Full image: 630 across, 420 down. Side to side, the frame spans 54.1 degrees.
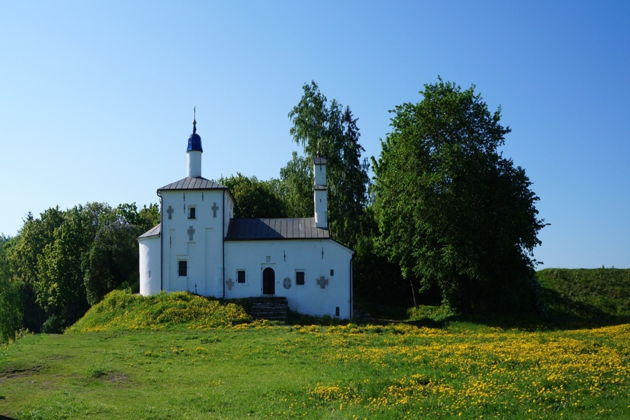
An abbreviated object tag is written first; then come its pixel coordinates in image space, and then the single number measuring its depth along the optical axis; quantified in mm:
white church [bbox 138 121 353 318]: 36812
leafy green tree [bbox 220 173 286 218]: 53406
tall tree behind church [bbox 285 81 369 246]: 47656
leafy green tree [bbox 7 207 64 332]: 53969
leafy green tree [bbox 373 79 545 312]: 33750
